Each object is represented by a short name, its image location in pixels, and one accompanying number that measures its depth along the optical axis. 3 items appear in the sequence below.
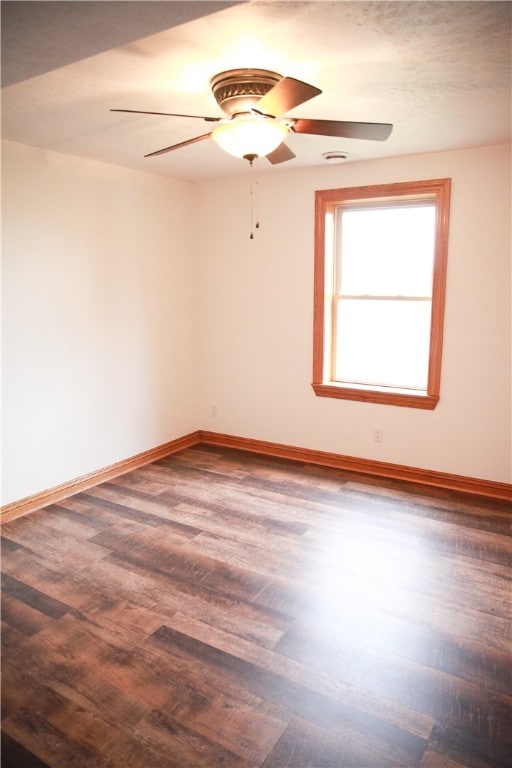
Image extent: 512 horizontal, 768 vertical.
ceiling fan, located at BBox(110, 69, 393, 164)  2.10
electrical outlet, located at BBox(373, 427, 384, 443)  4.25
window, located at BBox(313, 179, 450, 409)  3.89
